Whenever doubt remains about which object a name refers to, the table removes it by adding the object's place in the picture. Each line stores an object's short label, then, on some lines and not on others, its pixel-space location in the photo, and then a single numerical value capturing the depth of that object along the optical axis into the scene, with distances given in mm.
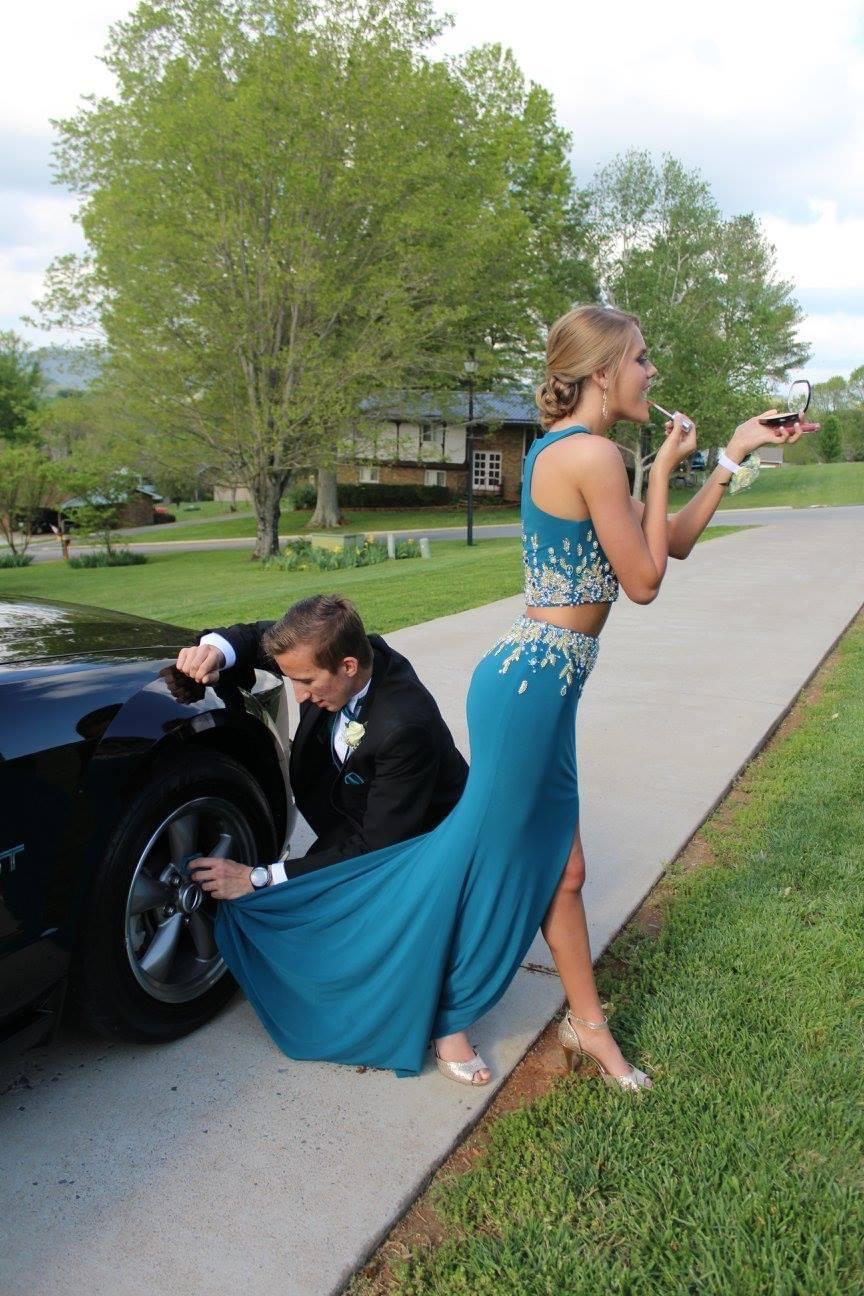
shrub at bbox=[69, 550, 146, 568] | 25828
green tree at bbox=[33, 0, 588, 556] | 19766
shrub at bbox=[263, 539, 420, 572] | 18969
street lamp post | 20625
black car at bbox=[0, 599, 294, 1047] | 2211
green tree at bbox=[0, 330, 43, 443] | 48000
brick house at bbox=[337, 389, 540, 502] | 46219
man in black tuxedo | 2611
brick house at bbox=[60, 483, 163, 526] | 41844
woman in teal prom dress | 2270
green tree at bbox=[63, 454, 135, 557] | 24672
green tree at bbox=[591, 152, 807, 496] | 36938
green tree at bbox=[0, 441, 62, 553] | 24250
